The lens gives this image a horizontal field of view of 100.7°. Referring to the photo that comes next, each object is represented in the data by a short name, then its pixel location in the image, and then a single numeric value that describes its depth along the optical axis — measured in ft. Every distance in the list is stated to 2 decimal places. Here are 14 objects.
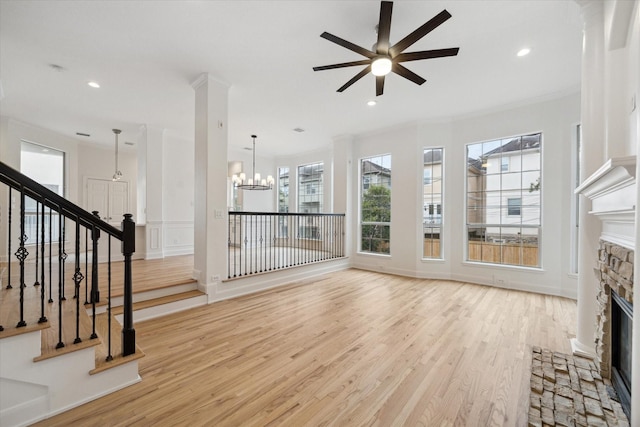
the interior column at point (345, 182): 21.43
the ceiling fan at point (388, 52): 7.03
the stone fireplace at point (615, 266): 5.10
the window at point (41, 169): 18.76
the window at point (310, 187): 27.32
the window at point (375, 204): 20.25
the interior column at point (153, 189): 19.47
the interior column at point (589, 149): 7.64
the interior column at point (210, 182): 12.42
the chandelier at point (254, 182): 21.35
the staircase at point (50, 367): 5.40
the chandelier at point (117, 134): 19.82
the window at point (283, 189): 30.14
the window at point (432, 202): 18.06
